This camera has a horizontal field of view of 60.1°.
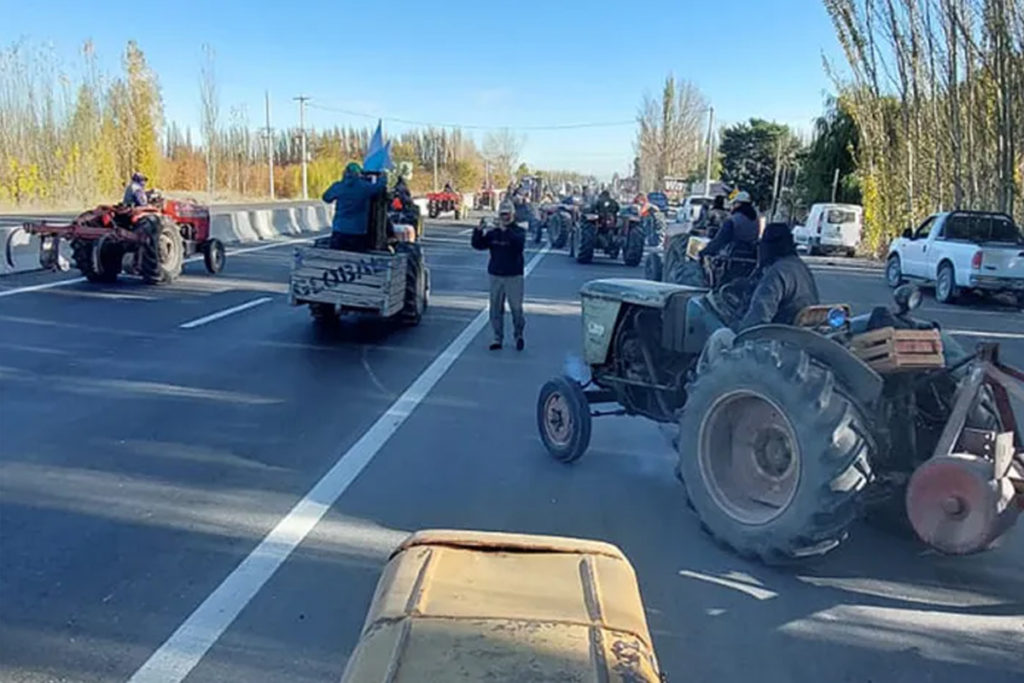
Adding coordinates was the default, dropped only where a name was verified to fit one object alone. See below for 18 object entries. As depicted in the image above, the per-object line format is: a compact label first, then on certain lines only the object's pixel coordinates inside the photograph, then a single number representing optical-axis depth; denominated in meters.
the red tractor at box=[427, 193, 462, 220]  45.06
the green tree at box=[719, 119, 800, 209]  55.09
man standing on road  10.34
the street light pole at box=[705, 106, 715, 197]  55.89
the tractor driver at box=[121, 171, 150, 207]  15.17
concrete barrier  16.41
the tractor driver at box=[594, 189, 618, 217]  22.83
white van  30.98
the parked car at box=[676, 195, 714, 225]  26.53
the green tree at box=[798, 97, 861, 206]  38.78
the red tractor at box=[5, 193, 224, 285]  14.38
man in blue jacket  11.32
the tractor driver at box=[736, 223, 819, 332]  5.19
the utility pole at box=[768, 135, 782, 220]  48.62
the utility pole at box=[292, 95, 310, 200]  73.22
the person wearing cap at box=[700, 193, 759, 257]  10.36
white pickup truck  16.73
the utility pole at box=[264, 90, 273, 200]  70.95
